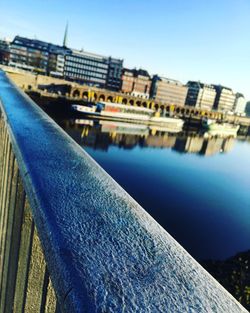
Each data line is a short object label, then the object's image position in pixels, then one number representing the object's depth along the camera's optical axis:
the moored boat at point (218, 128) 47.36
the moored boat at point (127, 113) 36.25
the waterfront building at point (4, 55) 62.81
